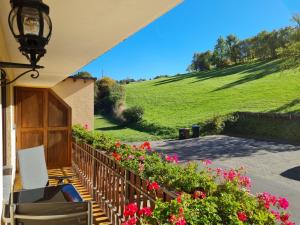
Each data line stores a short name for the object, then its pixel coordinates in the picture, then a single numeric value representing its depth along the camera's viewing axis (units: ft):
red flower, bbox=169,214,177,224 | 5.29
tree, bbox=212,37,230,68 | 162.93
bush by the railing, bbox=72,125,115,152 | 15.27
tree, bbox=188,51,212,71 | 174.44
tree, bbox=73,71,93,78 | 98.74
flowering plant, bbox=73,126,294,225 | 5.75
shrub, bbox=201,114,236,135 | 56.02
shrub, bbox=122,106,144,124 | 72.34
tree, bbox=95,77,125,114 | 79.94
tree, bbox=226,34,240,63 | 164.02
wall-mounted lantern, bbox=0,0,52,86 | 5.13
